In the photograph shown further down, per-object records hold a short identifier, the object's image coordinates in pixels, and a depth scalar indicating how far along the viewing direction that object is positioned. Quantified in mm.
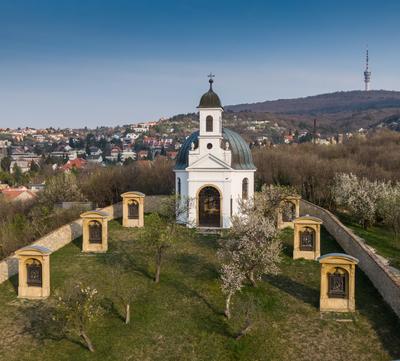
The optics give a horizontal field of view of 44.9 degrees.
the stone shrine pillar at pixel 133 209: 34156
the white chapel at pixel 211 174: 33906
